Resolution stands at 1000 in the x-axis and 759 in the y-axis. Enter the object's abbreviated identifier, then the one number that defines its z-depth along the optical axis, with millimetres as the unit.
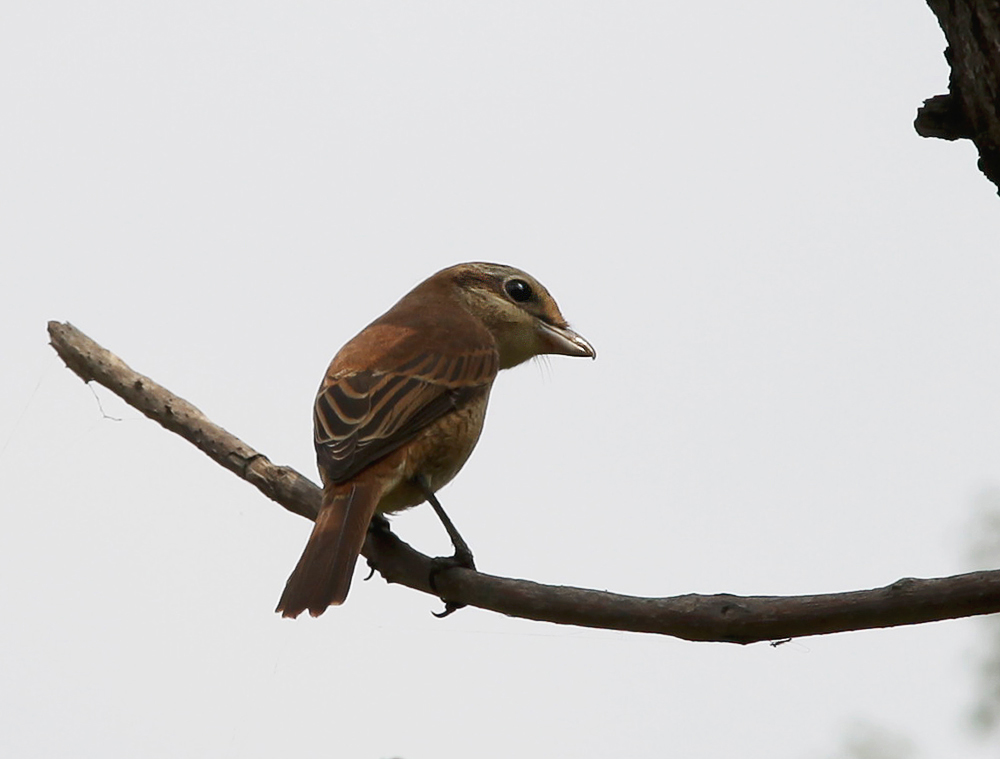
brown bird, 8383
